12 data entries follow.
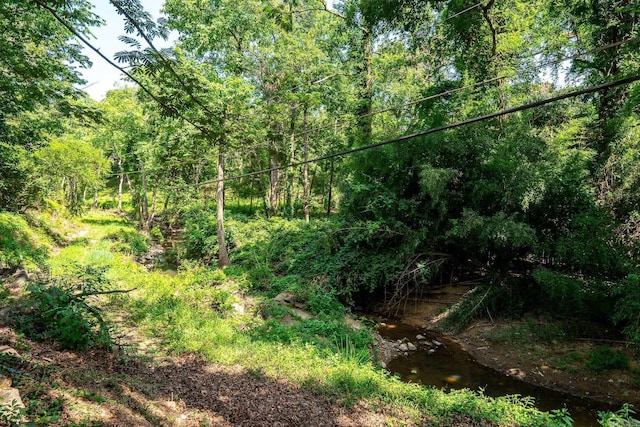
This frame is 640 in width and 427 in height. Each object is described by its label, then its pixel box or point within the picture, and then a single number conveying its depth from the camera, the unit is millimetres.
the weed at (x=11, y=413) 2359
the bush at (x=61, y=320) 4262
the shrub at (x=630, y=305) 5953
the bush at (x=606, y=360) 6641
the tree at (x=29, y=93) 5199
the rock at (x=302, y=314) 8666
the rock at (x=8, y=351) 3273
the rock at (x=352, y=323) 8591
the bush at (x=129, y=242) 14805
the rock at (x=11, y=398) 2546
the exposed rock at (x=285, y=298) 9430
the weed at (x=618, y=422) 3770
